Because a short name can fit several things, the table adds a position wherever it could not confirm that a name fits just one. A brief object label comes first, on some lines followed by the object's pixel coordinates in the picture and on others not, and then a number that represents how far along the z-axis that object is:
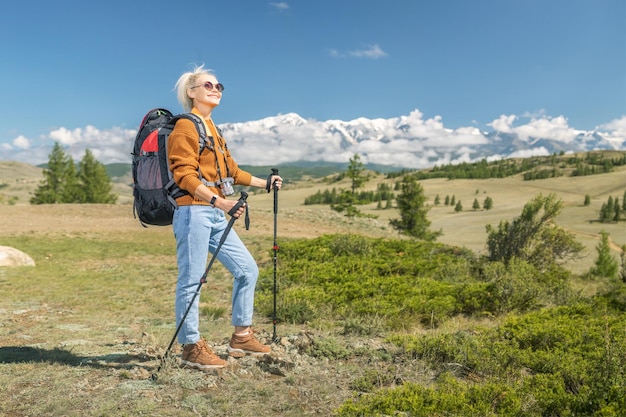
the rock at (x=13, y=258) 13.62
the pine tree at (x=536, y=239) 14.84
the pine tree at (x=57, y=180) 53.72
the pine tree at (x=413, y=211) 37.81
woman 4.37
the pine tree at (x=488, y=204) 95.19
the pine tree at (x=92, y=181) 55.42
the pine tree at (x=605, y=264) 19.83
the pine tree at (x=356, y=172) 45.78
